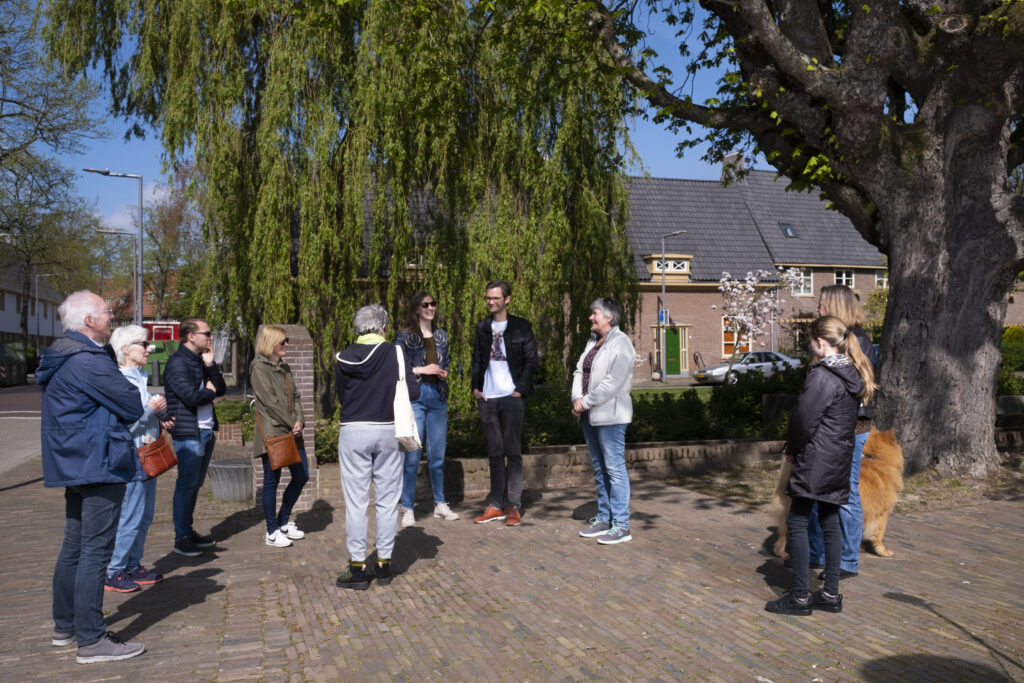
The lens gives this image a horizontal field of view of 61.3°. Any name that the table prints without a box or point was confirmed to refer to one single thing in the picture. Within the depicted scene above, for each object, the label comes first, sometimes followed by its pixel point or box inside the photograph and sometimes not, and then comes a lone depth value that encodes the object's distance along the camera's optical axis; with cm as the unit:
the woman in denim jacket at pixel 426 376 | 751
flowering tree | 4156
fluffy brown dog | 618
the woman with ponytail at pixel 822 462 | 509
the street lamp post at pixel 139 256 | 2822
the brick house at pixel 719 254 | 4238
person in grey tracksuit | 575
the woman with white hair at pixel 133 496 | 576
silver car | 3434
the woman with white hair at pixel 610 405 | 684
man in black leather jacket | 755
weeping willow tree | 1267
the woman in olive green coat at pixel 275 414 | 686
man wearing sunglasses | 653
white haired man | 443
